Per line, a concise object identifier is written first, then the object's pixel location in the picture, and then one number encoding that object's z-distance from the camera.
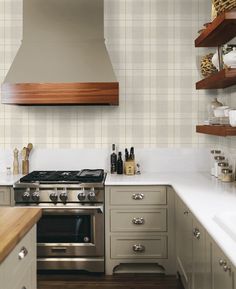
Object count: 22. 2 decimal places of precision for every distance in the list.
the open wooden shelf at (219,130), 2.90
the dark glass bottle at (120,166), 4.14
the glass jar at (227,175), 3.55
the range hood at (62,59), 3.76
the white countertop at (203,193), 1.91
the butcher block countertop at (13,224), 1.65
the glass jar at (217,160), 3.79
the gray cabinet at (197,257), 1.83
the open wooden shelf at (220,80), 2.84
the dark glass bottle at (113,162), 4.17
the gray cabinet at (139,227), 3.63
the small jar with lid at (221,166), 3.63
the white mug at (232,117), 2.86
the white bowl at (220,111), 3.34
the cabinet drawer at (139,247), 3.67
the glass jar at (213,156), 3.89
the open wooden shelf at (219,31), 2.66
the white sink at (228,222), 1.91
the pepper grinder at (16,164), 4.20
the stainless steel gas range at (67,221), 3.62
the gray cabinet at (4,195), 3.64
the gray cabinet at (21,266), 1.67
